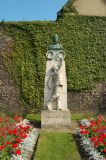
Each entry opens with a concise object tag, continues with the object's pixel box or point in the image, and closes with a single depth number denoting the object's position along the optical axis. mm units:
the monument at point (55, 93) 6115
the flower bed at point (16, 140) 4150
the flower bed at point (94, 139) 4276
